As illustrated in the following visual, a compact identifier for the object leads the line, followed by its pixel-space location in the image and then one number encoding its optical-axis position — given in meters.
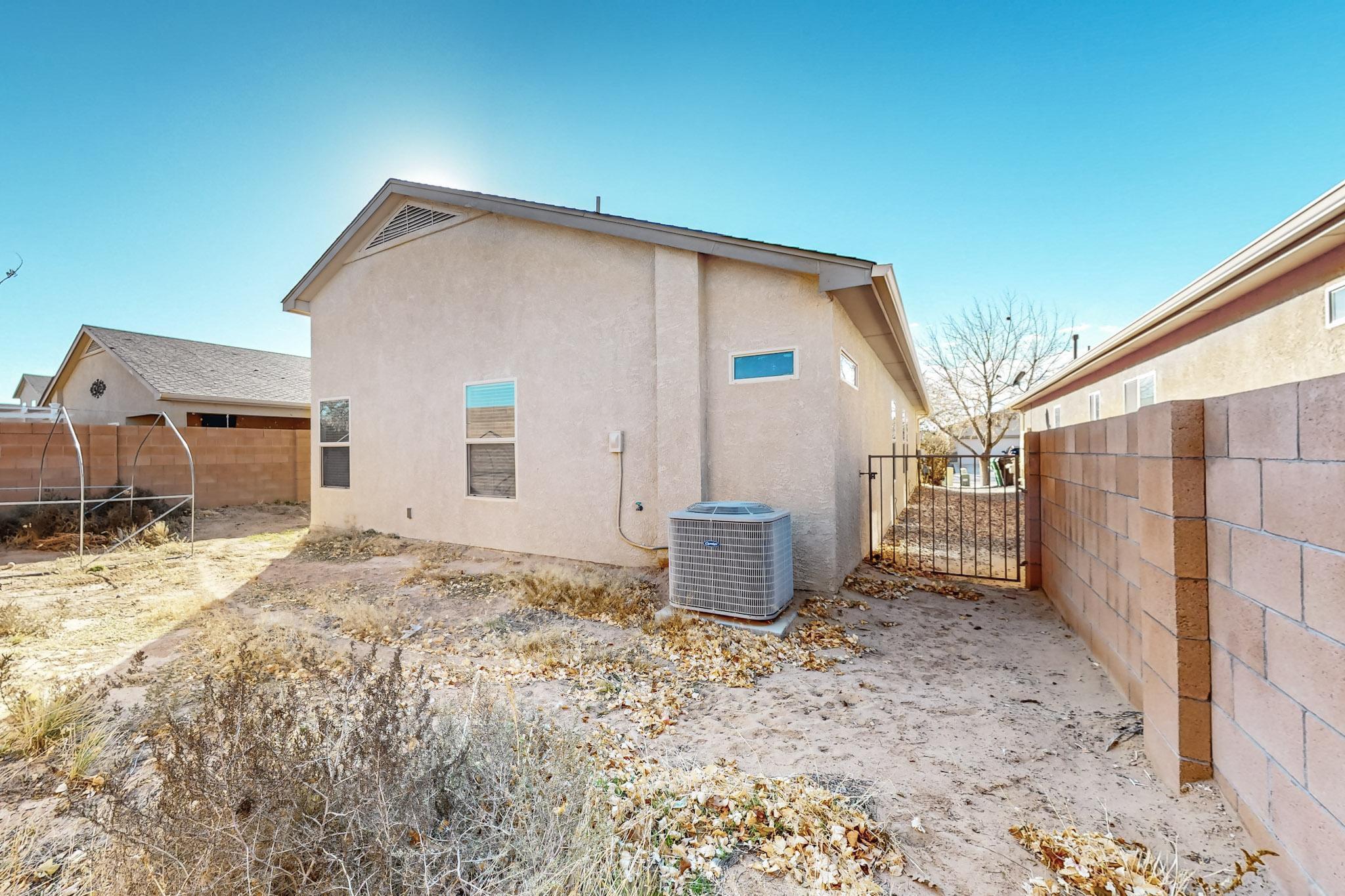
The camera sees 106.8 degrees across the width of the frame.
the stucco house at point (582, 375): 5.35
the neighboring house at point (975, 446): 21.67
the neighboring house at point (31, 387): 23.48
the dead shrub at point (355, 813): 1.60
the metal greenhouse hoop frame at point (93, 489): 7.40
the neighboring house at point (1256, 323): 4.37
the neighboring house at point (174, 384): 13.01
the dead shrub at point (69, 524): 8.01
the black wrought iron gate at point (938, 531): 6.84
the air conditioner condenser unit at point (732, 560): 4.43
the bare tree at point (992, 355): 18.55
